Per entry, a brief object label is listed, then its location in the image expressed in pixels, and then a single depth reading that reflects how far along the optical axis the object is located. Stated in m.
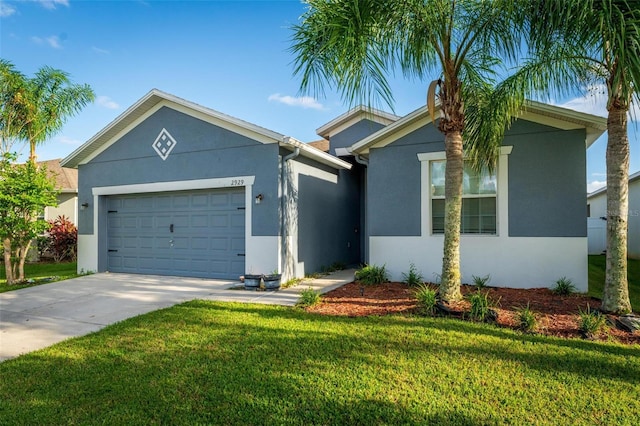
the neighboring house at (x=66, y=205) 17.23
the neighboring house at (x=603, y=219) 14.70
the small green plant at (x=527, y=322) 5.02
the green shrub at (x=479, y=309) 5.49
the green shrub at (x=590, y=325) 4.78
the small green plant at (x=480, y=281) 7.83
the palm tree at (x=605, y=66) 4.41
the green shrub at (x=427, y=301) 5.87
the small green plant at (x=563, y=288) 7.32
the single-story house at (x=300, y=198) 7.82
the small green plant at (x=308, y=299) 6.56
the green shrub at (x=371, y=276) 8.60
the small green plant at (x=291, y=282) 8.67
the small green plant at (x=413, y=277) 8.41
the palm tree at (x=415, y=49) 5.34
